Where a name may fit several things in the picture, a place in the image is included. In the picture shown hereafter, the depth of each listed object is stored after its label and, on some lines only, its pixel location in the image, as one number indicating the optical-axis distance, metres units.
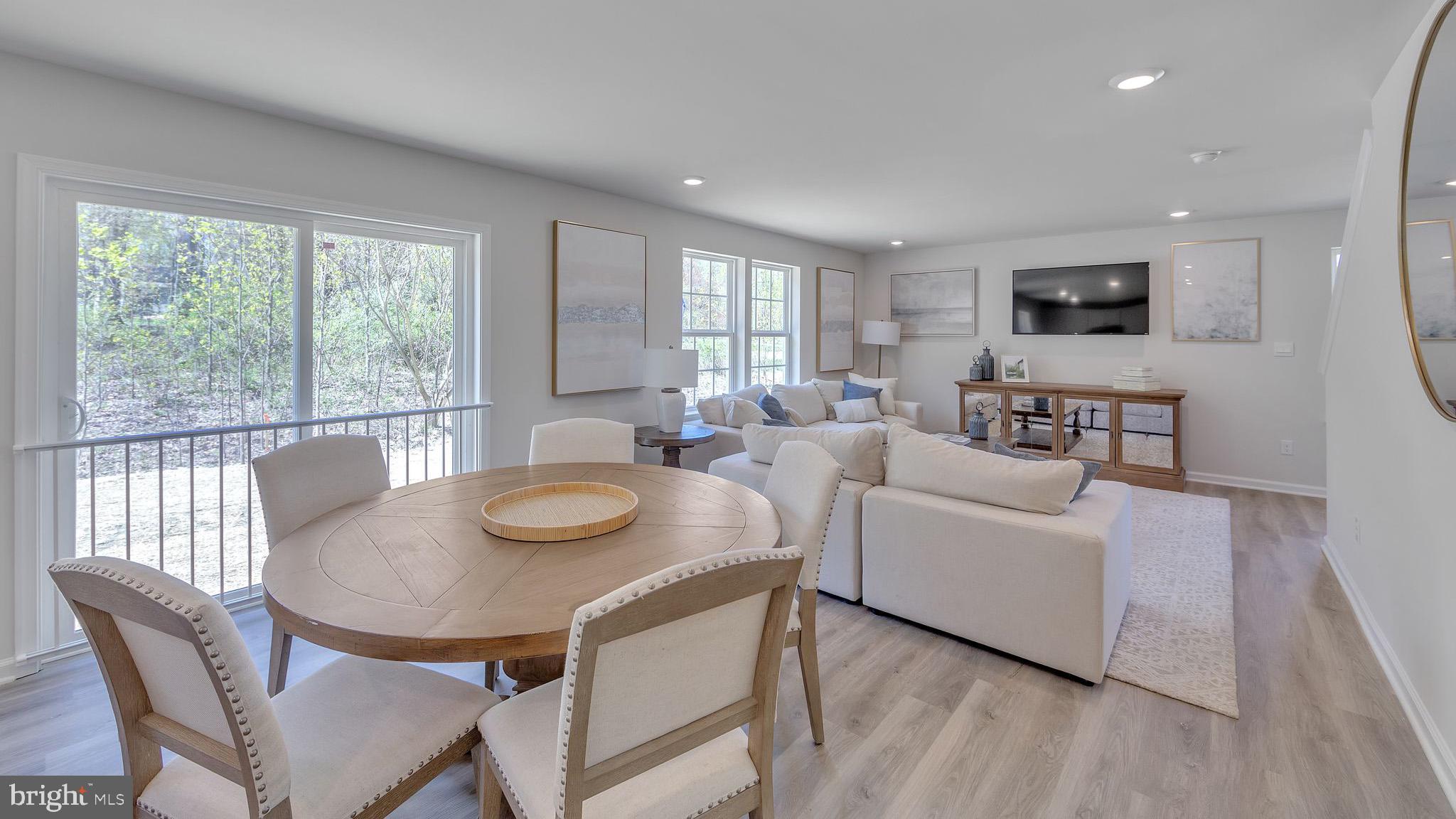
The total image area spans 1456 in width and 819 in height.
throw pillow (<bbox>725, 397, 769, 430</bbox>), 4.60
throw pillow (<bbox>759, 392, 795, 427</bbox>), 4.97
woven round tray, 1.62
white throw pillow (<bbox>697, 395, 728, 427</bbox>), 4.89
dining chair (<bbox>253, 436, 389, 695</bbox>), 1.92
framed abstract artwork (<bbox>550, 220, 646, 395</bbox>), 4.06
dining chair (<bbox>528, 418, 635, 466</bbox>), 2.80
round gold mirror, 1.73
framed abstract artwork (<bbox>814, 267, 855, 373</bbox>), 6.61
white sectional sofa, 2.23
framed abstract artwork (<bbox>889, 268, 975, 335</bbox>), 6.63
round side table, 4.07
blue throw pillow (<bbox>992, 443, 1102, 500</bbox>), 2.60
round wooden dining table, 1.11
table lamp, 4.26
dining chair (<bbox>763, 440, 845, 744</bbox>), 1.90
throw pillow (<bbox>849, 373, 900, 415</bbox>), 6.24
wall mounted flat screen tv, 5.63
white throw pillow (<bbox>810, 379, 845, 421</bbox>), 6.02
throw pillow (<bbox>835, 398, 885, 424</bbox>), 5.88
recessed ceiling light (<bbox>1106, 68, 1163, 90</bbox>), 2.37
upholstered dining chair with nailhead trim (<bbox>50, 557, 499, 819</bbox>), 0.95
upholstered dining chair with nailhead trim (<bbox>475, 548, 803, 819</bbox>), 0.93
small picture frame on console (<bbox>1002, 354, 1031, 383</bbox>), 6.19
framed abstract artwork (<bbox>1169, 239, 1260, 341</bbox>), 5.11
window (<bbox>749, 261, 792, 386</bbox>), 5.90
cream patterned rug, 2.26
